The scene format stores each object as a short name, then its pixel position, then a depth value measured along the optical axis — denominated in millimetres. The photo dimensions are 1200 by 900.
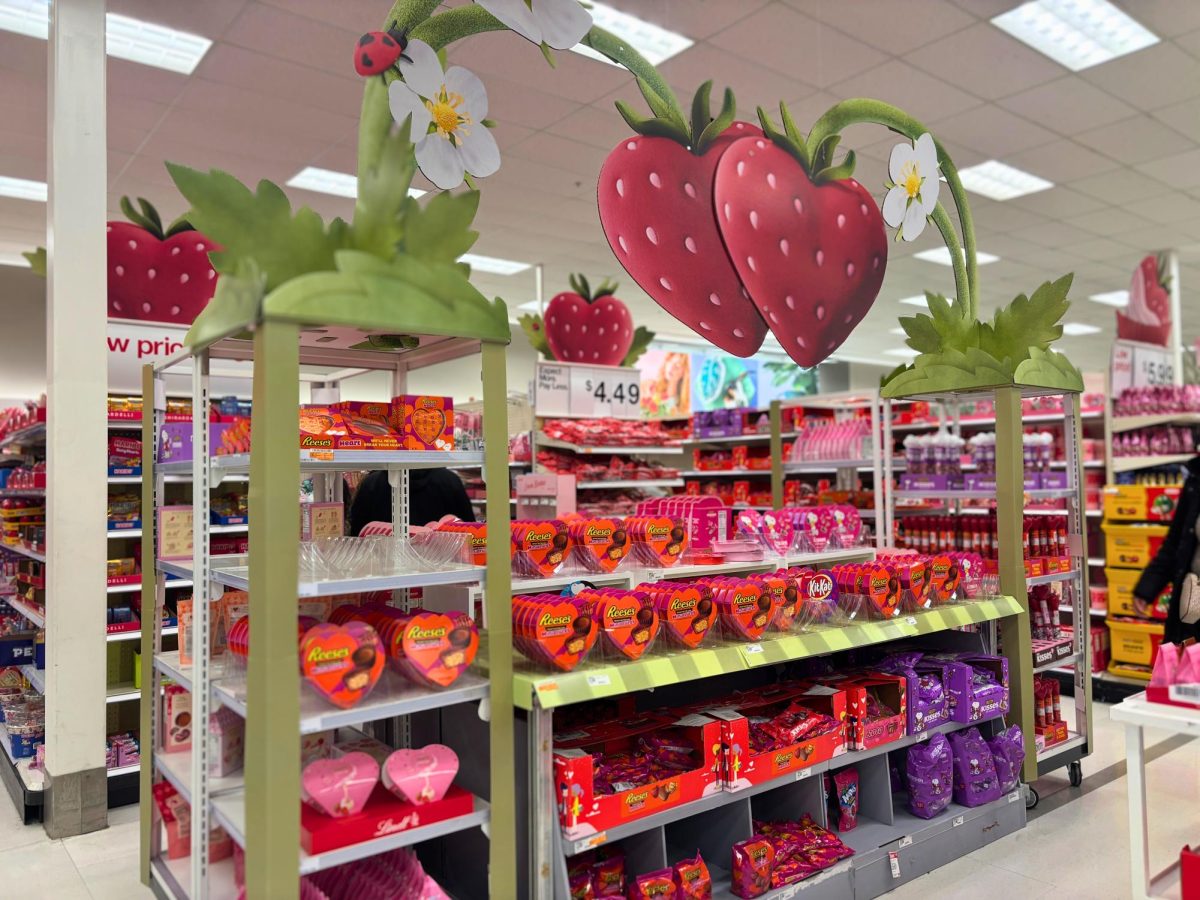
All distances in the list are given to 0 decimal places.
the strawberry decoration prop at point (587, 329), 7895
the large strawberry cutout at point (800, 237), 4066
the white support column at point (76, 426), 3992
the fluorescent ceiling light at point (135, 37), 4629
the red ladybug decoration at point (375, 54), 2939
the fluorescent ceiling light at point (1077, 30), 4949
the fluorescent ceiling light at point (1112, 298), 12562
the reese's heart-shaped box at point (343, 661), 2289
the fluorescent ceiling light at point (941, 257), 10212
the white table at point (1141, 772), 2467
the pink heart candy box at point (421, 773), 2453
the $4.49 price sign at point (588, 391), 7203
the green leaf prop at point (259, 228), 2232
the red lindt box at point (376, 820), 2291
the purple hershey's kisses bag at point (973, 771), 3723
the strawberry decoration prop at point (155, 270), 4938
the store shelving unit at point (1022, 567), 4137
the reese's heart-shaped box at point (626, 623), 2822
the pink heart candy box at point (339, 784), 2350
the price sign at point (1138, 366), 7801
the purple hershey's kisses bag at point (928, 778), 3570
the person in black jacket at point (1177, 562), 4523
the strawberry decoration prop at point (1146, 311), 8680
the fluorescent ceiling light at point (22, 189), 7125
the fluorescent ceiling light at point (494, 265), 9875
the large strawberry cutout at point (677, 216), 3781
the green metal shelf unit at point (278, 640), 2189
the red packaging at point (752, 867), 2924
